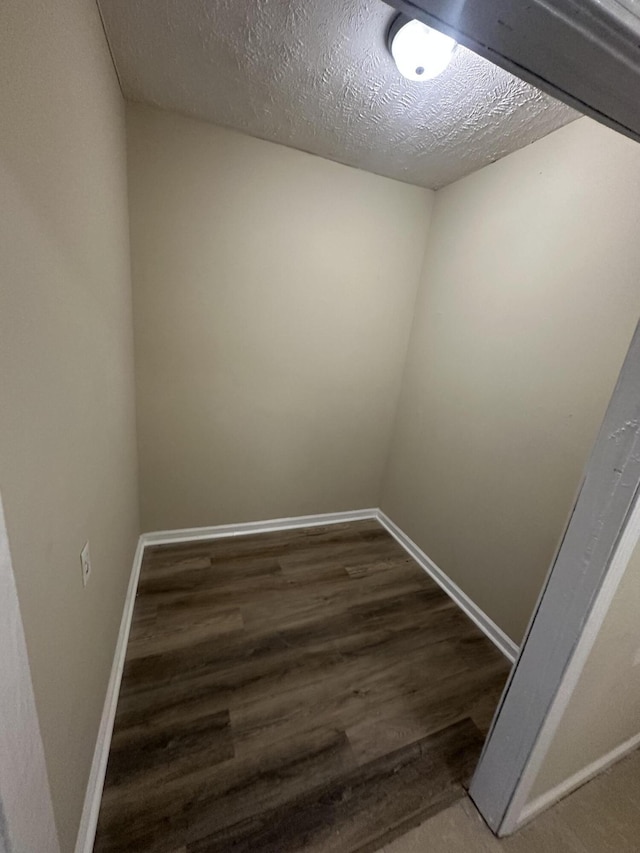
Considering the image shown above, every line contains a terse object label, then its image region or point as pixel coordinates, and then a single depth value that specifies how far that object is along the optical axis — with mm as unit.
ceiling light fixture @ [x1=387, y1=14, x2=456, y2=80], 1001
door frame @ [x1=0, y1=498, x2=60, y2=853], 419
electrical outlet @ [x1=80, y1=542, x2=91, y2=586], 921
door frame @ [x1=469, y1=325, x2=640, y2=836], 742
